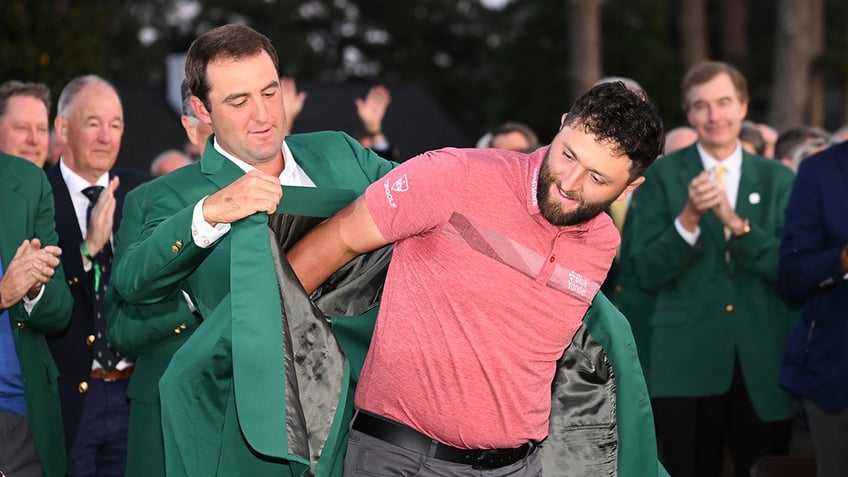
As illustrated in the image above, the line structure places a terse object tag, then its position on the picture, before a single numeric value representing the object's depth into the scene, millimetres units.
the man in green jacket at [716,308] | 6570
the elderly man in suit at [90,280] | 5789
